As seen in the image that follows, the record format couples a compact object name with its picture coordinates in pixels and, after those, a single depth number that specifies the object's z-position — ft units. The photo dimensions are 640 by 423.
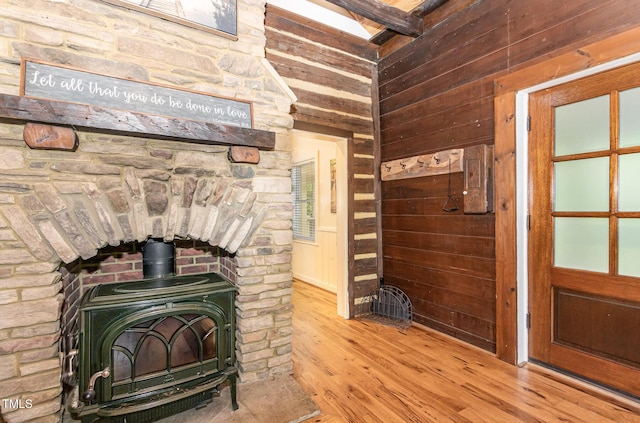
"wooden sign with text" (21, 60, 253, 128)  4.90
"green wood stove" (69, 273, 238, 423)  5.03
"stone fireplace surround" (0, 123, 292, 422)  4.85
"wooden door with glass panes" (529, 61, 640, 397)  6.10
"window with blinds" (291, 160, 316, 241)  16.47
